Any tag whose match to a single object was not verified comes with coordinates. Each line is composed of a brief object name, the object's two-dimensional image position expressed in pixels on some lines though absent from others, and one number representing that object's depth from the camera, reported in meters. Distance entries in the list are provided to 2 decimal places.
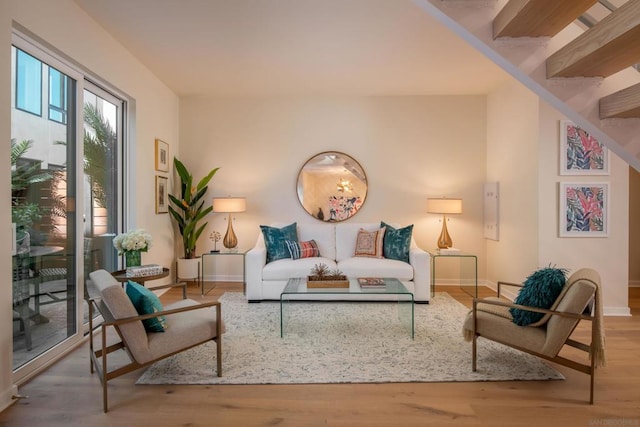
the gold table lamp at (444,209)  4.81
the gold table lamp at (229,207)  4.96
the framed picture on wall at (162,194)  4.66
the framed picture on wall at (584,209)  3.87
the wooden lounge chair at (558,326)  2.19
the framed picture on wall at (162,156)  4.66
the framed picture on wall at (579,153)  3.85
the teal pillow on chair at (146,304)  2.30
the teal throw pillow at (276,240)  4.61
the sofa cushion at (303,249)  4.64
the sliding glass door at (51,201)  2.52
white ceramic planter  5.01
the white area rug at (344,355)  2.48
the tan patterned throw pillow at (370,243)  4.69
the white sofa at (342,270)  4.24
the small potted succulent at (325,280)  3.42
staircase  1.53
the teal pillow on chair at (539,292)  2.36
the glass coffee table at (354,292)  3.24
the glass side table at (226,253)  4.72
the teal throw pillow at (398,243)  4.56
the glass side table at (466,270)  5.21
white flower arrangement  3.20
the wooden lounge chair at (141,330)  2.12
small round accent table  3.07
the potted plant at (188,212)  5.02
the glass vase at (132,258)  3.26
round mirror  5.34
